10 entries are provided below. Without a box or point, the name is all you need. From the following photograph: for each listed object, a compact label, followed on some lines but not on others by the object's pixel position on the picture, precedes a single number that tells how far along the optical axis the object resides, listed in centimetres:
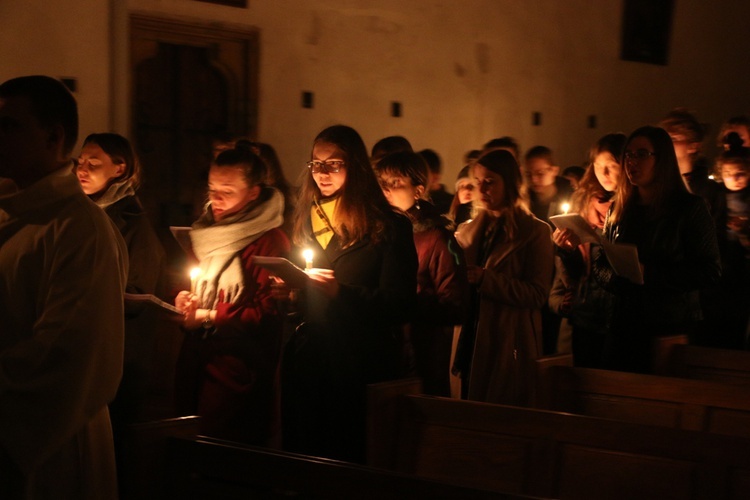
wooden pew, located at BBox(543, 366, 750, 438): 337
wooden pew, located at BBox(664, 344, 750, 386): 398
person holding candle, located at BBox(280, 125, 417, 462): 361
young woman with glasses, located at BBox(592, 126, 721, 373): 444
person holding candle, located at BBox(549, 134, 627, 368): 483
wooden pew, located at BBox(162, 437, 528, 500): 218
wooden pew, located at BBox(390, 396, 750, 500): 264
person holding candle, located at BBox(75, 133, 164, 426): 461
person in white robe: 230
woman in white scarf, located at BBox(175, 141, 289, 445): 412
